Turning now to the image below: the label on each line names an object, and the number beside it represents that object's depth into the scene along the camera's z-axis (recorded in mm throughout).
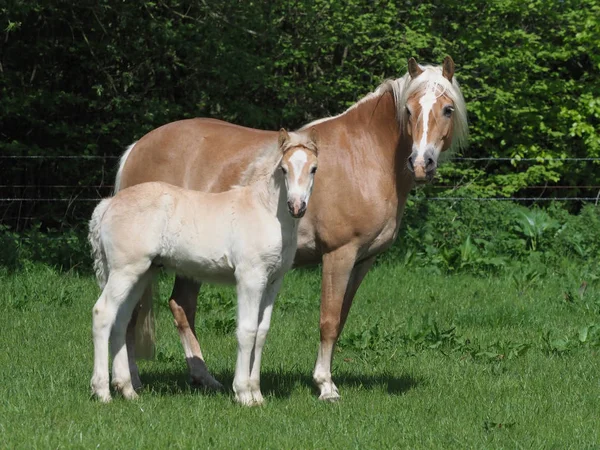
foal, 11633
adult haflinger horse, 12445
